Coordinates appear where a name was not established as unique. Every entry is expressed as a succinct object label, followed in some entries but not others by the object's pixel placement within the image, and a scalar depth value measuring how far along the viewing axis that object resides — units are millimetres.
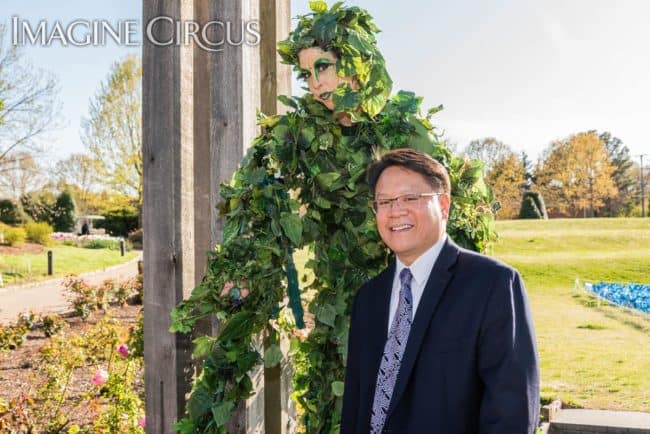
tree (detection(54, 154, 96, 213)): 16058
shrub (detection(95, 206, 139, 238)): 23781
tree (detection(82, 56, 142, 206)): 13914
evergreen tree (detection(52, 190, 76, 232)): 22438
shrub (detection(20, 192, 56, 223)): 18611
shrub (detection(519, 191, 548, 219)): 25708
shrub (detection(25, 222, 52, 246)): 17000
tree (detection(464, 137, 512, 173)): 28531
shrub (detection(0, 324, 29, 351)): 5227
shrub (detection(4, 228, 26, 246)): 15789
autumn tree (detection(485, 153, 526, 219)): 27859
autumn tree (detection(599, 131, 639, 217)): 25797
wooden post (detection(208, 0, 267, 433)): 1826
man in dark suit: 1062
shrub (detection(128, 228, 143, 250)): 21766
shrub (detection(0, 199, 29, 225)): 18153
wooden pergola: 1722
